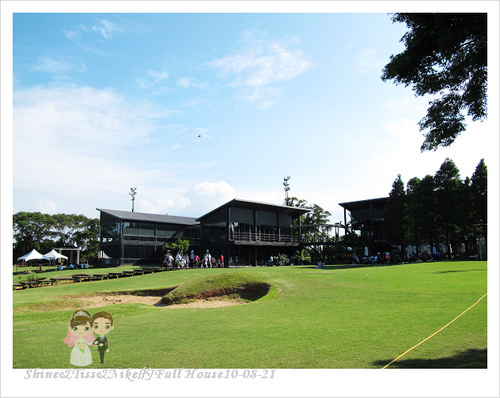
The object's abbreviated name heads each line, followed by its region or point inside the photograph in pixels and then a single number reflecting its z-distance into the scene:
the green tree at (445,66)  6.68
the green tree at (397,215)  37.97
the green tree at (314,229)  41.22
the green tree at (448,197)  35.56
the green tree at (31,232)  48.97
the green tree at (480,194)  35.00
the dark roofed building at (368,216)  43.75
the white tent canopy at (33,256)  30.95
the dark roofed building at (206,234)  37.44
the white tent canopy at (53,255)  32.59
